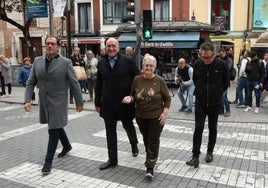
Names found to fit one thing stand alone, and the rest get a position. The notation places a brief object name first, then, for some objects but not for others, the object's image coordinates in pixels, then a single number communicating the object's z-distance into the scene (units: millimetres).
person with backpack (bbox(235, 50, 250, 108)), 11008
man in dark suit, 5344
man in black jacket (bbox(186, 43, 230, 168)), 5586
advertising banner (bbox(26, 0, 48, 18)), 11766
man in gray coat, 5328
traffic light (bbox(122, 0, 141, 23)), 10578
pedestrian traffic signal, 10789
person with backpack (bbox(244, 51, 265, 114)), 10570
